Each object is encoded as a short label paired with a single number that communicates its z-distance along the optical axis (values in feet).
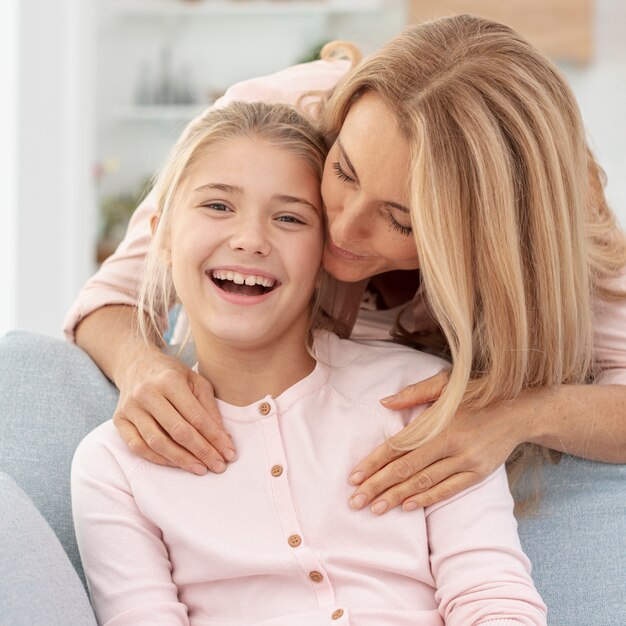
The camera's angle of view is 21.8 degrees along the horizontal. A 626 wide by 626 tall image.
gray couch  4.61
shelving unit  18.39
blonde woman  4.29
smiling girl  4.25
